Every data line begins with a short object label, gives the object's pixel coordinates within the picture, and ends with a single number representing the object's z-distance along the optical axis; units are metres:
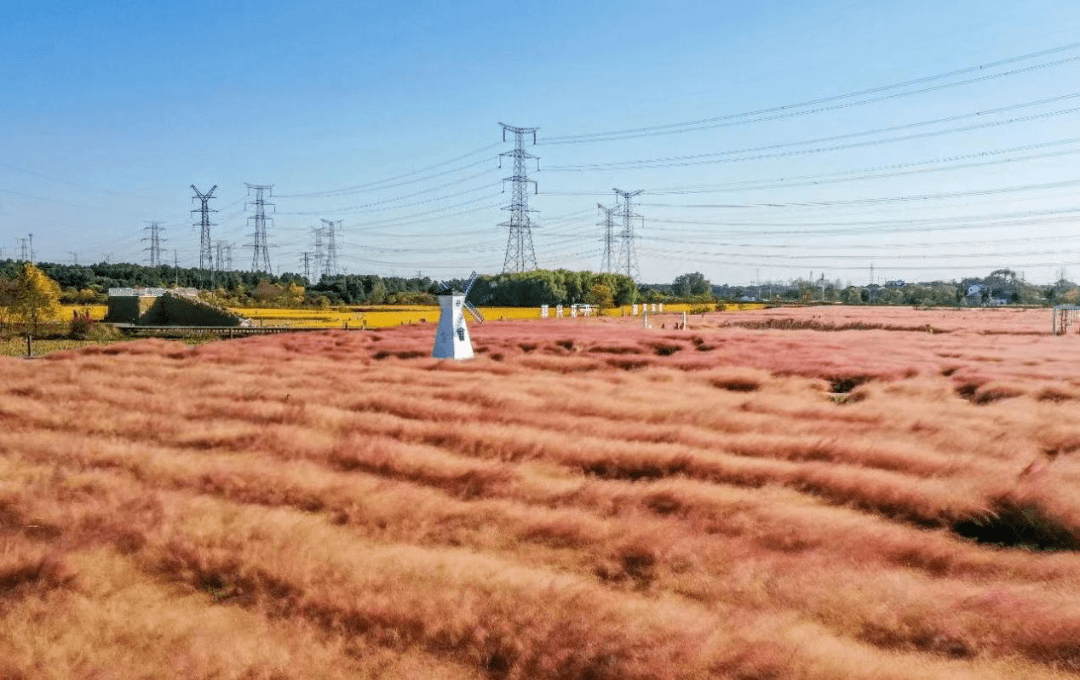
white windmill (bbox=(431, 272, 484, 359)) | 25.23
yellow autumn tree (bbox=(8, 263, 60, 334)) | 41.59
